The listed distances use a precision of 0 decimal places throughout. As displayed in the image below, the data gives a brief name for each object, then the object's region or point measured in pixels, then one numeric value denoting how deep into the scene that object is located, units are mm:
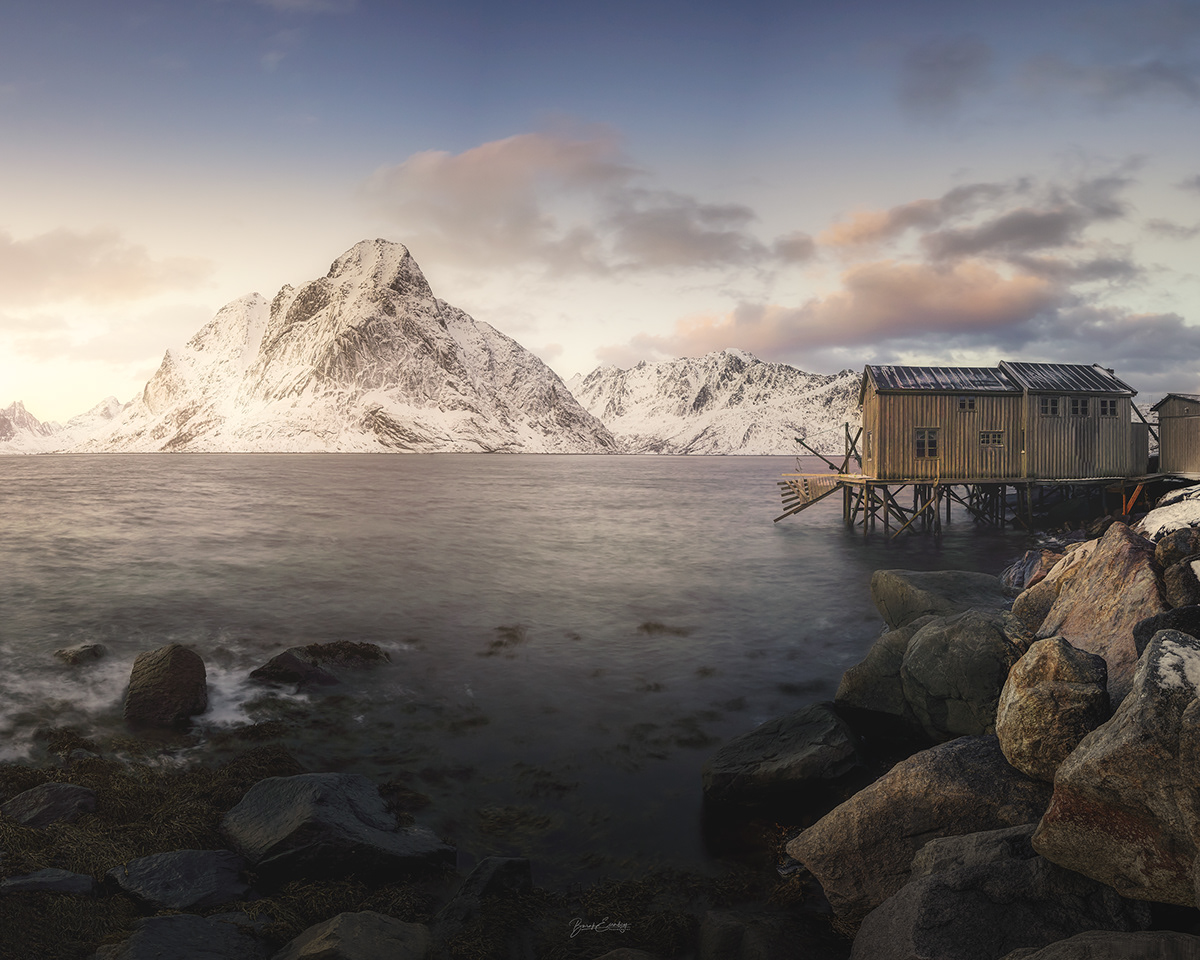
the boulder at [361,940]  4926
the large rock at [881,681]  10422
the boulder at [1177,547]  10023
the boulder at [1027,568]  19153
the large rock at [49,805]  7609
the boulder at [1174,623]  6758
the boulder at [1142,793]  4535
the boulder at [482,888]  6410
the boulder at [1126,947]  3574
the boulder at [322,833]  6883
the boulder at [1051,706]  6066
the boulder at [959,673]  8914
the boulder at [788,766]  8820
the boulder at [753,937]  5766
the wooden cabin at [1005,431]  33906
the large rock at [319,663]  13477
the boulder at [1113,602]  8227
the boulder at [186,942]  5051
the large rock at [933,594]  14550
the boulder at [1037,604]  12078
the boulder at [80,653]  14742
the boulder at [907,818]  6398
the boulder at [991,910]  4863
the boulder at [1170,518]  20328
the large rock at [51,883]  5898
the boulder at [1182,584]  8602
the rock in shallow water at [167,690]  11430
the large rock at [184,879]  6203
